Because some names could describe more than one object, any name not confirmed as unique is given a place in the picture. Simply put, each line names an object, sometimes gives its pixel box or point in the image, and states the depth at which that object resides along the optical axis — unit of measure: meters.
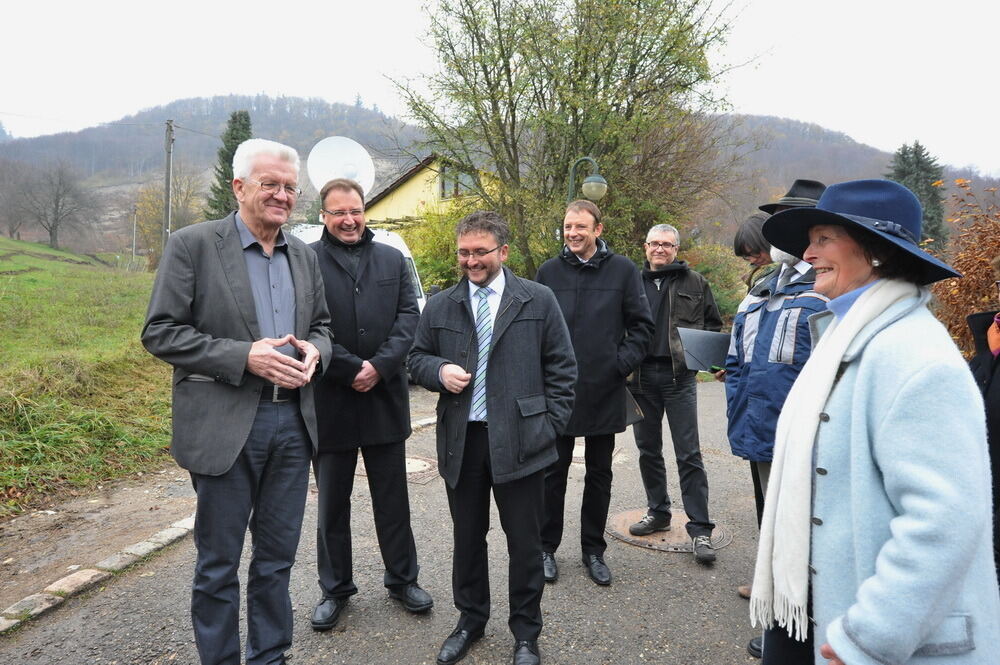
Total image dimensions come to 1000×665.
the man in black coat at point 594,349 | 3.80
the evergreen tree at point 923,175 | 31.09
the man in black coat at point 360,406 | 3.34
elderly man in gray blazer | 2.51
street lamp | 10.43
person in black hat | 2.96
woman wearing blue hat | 1.29
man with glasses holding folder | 4.32
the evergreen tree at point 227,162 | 45.25
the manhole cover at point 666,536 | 4.36
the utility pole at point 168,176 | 27.52
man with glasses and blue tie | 2.92
